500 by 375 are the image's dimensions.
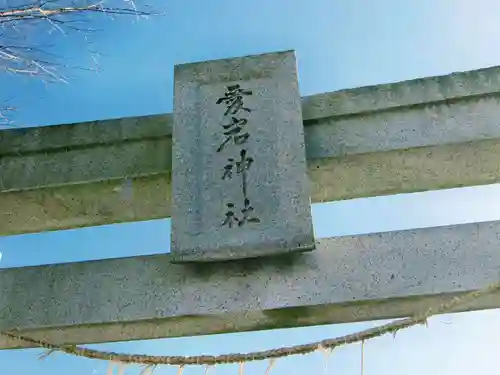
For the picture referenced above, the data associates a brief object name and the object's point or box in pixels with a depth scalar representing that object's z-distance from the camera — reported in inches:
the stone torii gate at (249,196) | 121.3
